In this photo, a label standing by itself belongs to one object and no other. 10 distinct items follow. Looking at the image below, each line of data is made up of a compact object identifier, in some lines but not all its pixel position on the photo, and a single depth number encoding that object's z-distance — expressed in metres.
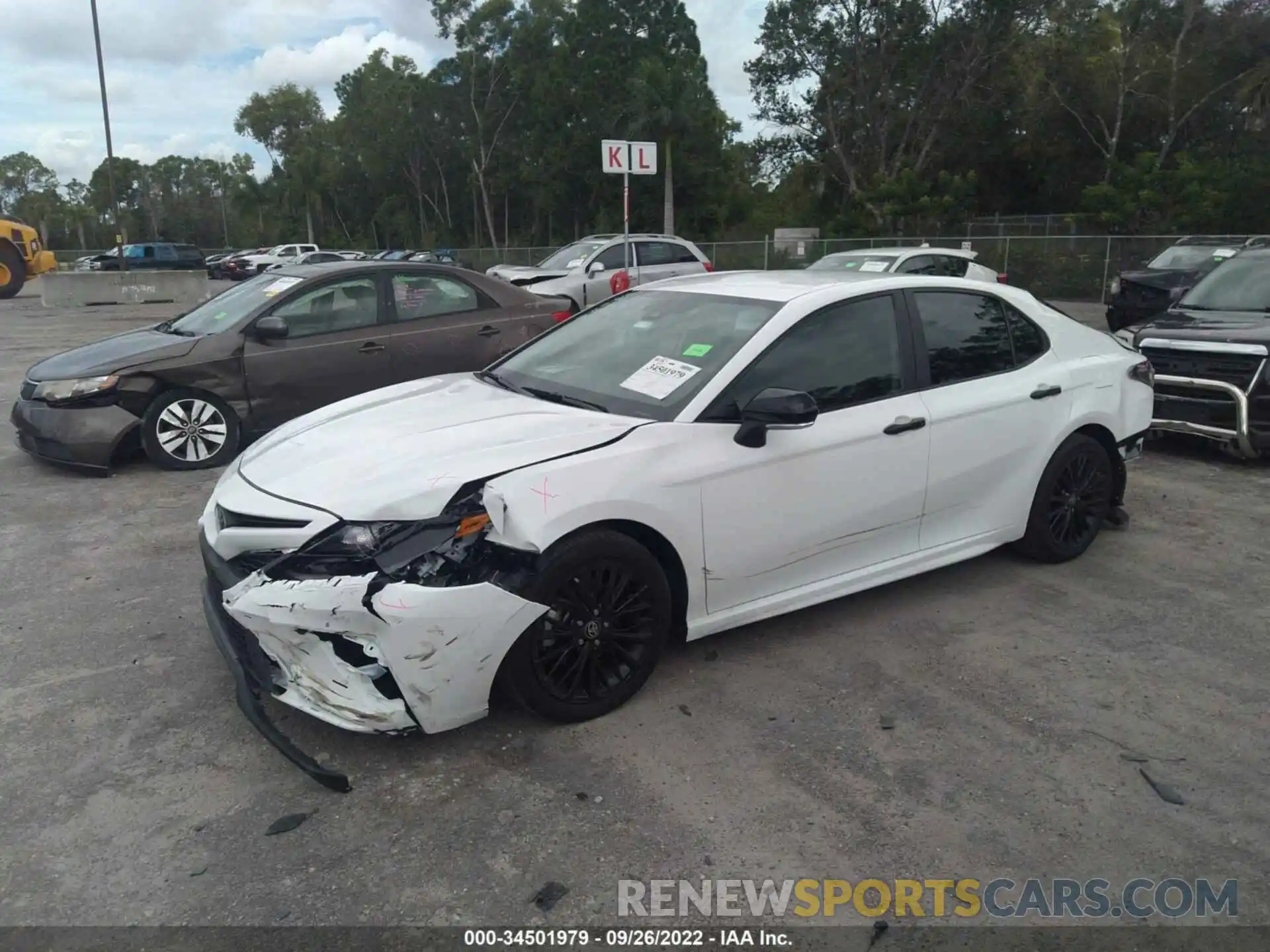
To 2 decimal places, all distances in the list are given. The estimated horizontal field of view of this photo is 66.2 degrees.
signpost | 12.21
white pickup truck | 45.12
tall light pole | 28.31
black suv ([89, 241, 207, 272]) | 43.00
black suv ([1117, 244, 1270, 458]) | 7.02
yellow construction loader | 27.47
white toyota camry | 3.27
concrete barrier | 25.39
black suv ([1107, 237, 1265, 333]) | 14.99
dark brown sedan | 6.98
